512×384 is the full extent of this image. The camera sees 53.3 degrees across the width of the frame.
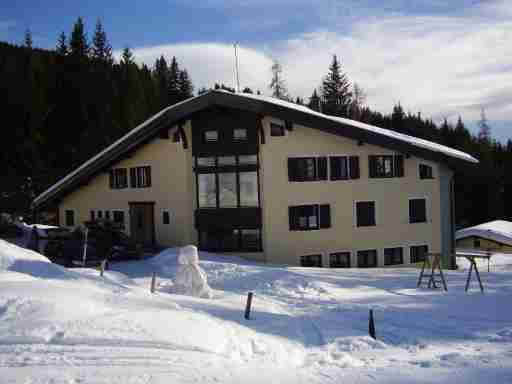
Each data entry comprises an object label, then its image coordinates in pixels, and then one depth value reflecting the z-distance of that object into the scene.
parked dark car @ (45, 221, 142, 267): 22.34
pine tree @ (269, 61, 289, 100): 64.94
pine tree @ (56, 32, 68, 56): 56.56
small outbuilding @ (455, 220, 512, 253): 48.25
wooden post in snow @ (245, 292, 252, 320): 11.78
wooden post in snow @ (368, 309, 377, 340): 11.08
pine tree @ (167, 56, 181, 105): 71.38
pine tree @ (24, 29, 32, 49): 77.57
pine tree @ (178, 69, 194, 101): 74.39
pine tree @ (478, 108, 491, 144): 84.31
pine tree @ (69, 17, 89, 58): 55.32
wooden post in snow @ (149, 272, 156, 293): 14.98
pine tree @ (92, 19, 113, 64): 66.94
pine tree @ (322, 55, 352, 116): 70.00
